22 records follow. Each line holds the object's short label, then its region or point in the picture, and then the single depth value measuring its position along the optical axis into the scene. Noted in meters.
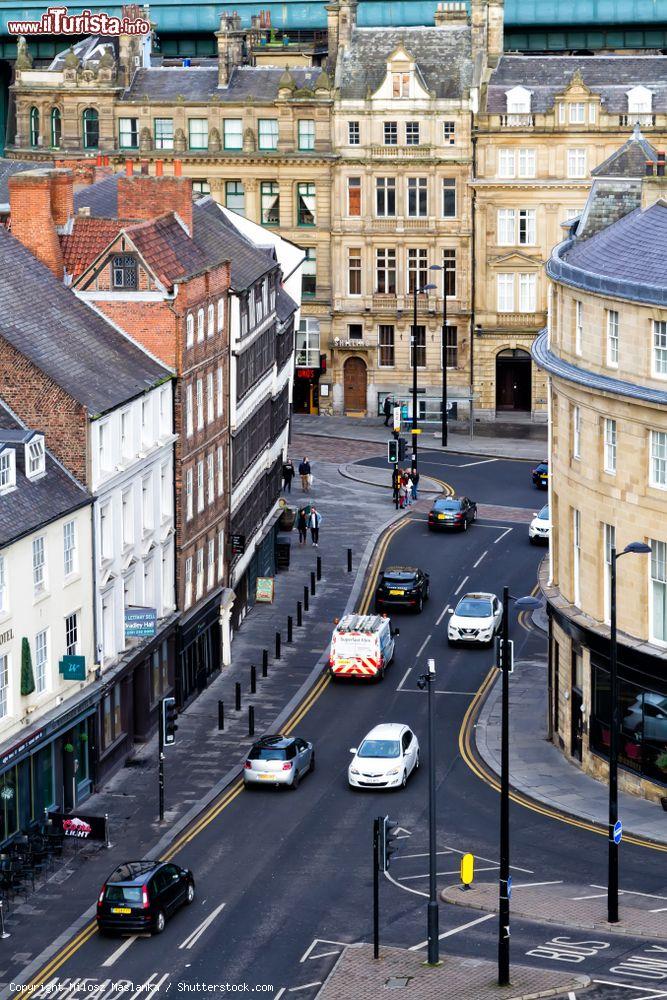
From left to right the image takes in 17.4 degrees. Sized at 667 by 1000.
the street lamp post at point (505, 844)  50.84
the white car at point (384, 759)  66.44
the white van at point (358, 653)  78.44
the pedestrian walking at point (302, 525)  99.38
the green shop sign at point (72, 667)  63.62
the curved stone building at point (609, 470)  63.62
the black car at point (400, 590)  87.88
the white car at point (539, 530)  97.69
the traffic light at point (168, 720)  63.97
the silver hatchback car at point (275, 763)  66.69
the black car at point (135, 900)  54.16
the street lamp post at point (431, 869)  52.17
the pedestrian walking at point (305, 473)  108.56
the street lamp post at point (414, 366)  110.89
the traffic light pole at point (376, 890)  52.62
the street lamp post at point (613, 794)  54.62
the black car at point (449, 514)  101.06
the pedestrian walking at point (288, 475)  108.75
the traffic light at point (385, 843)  52.81
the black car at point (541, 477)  110.19
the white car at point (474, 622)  83.31
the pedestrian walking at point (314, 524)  98.69
